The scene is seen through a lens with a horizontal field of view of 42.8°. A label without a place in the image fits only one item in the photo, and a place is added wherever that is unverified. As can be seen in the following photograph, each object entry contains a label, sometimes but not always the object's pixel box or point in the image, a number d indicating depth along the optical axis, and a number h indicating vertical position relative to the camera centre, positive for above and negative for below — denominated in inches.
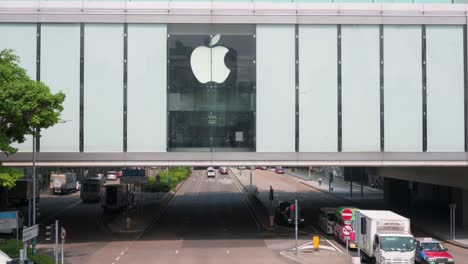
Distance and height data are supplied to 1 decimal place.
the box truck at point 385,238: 1204.5 -199.0
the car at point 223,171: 6101.9 -285.9
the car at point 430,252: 1258.0 -236.9
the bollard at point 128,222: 1961.2 -259.3
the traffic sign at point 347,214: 1442.2 -174.5
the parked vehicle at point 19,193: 2353.6 -196.1
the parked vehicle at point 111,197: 2400.3 -218.6
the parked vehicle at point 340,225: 1517.0 -230.1
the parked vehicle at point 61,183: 3462.1 -230.5
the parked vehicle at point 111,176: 4557.3 -251.8
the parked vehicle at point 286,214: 1956.2 -241.6
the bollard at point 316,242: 1498.5 -250.7
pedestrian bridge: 1489.9 +172.7
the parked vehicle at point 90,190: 2970.0 -231.9
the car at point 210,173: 5418.3 -271.2
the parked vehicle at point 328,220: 1793.8 -233.3
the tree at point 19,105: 1130.0 +74.5
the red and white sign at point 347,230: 1193.4 -174.9
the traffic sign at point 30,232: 1076.5 -164.2
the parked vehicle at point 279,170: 6252.5 -285.6
